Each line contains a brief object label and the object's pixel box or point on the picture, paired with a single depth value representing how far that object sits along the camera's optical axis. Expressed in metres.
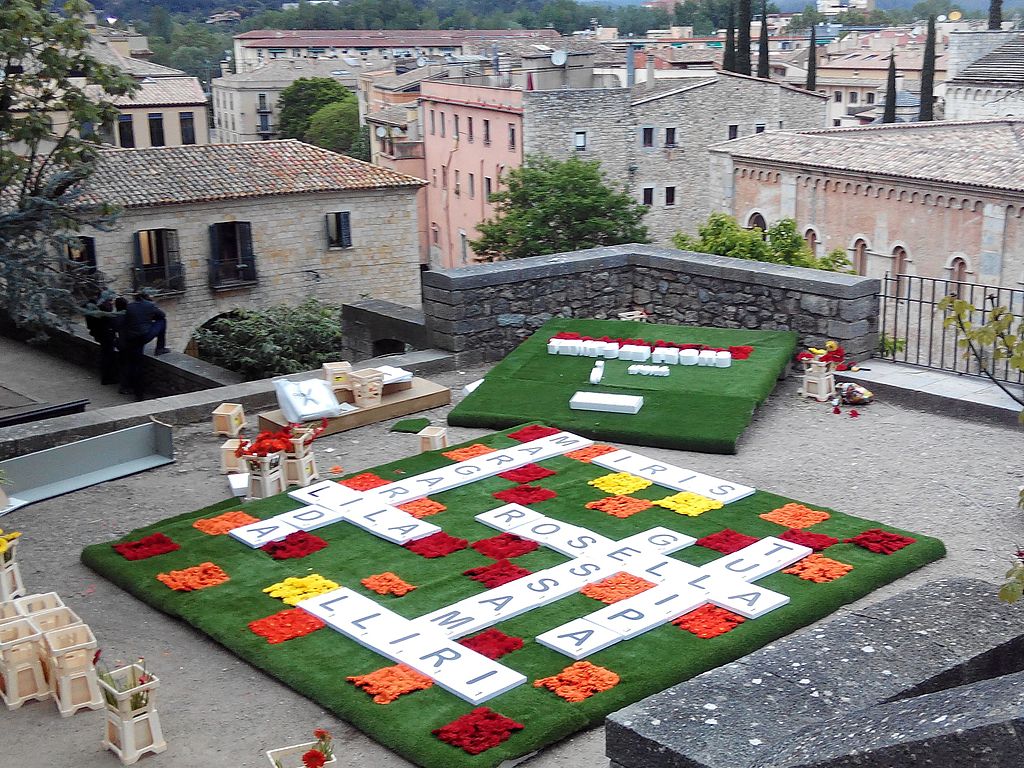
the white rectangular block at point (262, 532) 8.04
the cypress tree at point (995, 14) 57.78
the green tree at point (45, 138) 13.45
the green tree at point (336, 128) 80.38
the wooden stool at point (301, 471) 9.21
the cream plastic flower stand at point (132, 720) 5.63
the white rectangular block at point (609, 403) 10.45
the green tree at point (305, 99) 86.12
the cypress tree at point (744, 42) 57.41
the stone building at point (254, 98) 90.81
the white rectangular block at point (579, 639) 6.40
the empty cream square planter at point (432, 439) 9.96
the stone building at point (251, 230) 31.61
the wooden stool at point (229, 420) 10.55
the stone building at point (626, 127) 52.09
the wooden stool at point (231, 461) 9.66
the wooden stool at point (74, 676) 6.10
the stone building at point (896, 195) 27.36
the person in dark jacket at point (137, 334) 15.62
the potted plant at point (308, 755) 4.84
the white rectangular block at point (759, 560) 7.39
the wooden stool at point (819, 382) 11.10
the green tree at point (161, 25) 167.12
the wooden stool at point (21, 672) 6.20
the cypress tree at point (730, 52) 60.16
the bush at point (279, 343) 18.50
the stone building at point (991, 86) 47.09
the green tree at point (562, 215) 33.91
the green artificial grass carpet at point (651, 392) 10.13
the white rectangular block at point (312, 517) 8.30
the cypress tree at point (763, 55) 59.84
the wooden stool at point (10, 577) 7.19
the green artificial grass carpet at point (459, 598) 5.86
